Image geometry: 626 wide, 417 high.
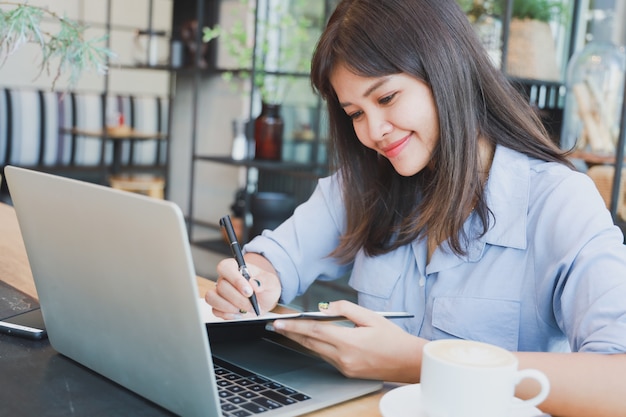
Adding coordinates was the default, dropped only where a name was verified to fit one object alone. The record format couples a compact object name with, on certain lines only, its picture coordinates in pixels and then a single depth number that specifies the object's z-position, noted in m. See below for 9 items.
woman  1.10
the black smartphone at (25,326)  1.00
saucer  0.74
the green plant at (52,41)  1.38
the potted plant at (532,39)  2.84
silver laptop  0.69
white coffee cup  0.67
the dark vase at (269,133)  3.67
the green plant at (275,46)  3.98
